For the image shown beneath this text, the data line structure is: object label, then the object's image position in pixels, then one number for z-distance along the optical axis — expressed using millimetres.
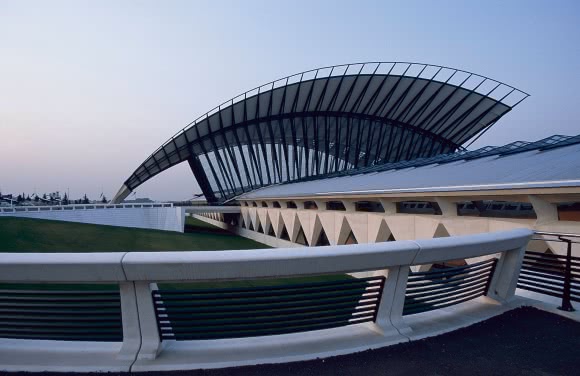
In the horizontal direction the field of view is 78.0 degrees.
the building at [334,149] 18141
